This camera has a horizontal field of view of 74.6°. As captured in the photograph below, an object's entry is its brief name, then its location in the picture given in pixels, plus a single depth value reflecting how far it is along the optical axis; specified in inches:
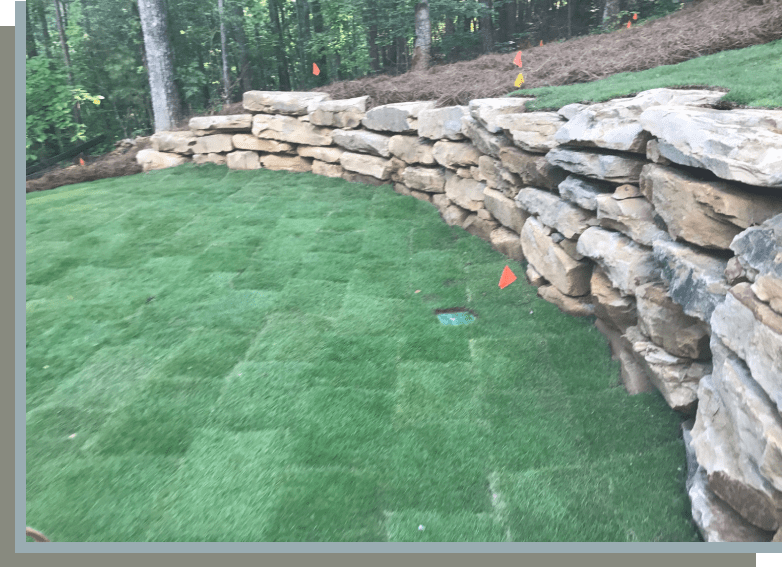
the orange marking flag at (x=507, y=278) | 177.6
